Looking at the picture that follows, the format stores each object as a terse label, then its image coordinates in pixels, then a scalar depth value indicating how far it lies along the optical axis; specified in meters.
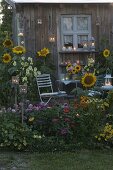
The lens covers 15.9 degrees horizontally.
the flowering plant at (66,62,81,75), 10.46
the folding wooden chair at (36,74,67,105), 11.32
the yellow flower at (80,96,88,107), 7.07
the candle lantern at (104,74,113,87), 11.01
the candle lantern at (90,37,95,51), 12.29
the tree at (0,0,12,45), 16.61
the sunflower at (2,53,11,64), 11.00
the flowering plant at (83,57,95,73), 11.84
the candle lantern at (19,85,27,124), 6.98
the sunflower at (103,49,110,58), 11.78
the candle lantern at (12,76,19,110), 7.30
